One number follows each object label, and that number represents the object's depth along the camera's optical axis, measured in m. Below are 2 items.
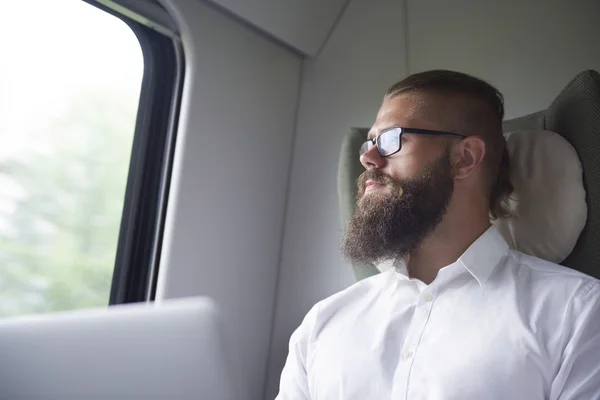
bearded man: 0.90
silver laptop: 0.41
